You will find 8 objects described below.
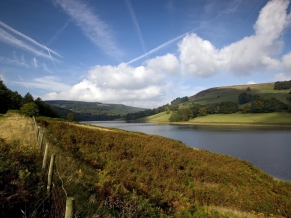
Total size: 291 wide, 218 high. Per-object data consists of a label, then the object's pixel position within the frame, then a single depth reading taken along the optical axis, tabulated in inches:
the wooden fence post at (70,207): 105.4
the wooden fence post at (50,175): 190.7
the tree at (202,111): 5768.2
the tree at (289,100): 4701.0
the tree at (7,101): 1869.1
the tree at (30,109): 2039.6
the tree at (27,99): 2615.2
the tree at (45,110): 2652.6
